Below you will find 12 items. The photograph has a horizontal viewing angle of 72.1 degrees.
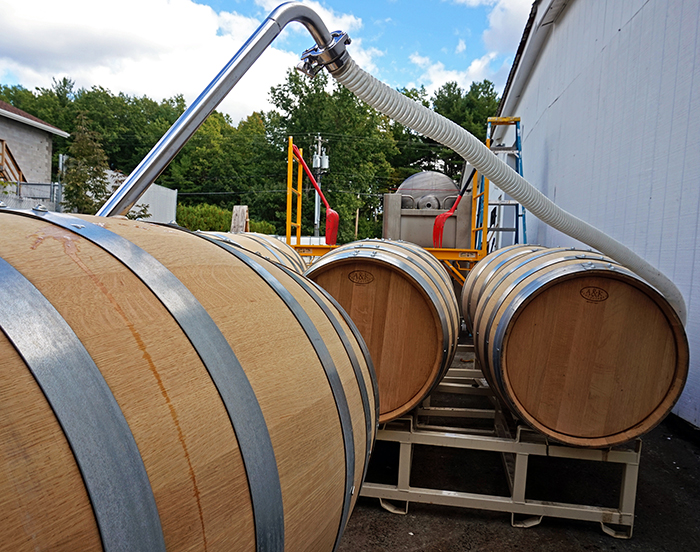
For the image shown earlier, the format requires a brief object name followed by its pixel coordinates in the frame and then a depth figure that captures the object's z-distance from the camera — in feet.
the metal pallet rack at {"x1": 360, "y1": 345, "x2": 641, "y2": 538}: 9.33
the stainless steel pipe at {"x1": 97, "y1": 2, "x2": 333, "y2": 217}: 6.33
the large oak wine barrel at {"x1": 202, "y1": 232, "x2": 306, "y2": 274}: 12.27
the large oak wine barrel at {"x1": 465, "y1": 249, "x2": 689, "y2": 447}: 8.87
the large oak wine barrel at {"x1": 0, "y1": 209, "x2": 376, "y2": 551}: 2.28
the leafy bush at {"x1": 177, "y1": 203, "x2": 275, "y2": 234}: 112.06
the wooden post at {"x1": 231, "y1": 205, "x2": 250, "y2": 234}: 43.14
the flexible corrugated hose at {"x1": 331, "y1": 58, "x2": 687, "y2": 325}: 8.03
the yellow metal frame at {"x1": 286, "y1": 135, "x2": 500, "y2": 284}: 24.89
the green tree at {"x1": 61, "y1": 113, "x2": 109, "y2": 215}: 52.34
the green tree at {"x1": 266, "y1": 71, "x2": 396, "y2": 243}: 109.70
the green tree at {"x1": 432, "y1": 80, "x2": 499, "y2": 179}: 118.83
